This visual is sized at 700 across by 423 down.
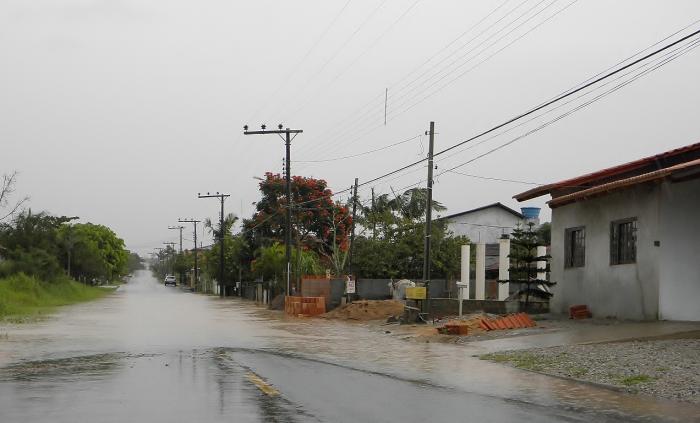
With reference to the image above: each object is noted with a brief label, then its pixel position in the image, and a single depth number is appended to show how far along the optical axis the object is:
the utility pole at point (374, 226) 53.19
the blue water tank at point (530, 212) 67.19
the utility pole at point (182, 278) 170.07
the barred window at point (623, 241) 24.22
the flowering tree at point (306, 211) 68.31
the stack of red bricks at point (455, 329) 24.59
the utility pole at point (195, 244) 121.38
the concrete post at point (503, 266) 33.16
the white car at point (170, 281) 147.50
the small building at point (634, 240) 22.52
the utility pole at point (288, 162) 50.06
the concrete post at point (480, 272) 35.00
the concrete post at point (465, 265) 35.47
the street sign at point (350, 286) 42.27
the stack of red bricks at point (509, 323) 25.04
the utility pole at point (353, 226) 44.00
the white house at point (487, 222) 73.06
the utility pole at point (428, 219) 30.14
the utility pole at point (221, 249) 84.19
